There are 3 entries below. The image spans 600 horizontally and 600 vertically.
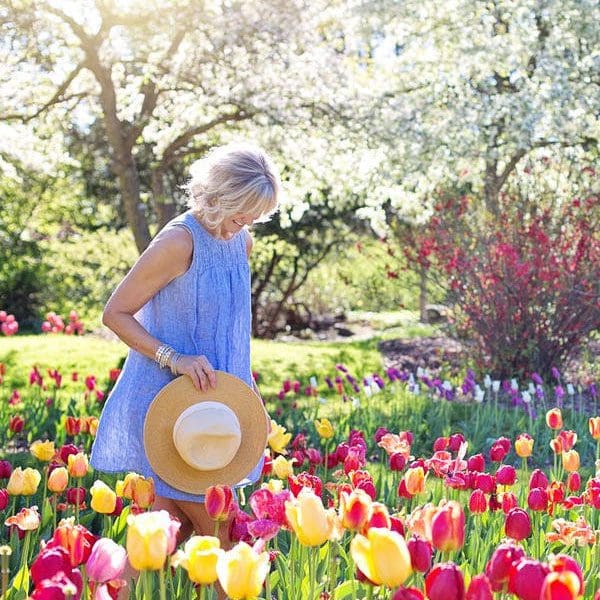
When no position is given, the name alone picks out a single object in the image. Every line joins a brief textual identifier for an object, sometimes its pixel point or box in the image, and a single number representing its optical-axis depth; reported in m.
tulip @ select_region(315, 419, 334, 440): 3.55
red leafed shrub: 7.57
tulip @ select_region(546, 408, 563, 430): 3.62
